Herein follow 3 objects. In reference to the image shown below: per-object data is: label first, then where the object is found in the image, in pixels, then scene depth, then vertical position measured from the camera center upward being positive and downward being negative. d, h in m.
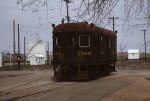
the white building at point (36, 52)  81.00 +1.70
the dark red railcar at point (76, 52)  29.59 +0.59
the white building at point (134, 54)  109.44 +1.65
